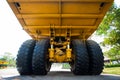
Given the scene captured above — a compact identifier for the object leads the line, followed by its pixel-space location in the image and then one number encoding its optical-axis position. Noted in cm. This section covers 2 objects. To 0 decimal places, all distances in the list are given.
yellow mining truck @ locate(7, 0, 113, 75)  293
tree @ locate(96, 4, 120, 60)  862
